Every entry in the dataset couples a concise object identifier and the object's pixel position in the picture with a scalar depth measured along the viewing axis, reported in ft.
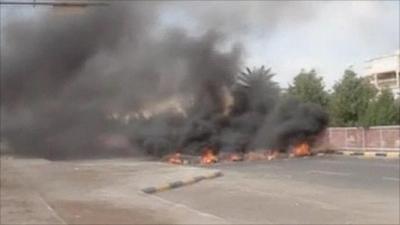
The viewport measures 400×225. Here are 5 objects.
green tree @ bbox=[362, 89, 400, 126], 134.31
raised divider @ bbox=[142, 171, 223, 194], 53.91
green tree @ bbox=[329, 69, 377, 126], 152.56
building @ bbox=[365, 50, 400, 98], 257.75
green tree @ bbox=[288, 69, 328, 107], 160.45
